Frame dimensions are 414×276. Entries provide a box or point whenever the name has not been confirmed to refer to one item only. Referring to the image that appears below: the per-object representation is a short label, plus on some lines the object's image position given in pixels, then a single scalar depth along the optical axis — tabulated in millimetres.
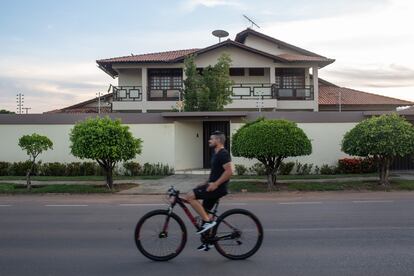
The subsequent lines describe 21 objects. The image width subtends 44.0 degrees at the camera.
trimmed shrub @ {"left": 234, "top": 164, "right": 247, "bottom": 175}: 22859
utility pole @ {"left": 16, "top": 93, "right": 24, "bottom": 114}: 29516
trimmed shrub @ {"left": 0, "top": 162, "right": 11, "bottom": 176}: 23312
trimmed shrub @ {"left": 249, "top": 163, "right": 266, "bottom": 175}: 22641
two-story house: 32531
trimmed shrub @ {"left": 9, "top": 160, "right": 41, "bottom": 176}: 23141
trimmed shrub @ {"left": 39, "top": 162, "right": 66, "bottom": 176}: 23062
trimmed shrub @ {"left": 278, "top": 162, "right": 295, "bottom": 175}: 22719
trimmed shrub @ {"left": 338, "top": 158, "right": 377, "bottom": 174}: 22578
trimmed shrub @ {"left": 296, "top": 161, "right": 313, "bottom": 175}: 23000
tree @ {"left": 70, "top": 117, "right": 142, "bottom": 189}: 17484
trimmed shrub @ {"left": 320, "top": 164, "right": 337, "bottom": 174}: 22875
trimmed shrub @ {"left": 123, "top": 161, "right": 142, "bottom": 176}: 23156
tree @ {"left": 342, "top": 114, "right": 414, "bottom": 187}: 17406
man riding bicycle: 7230
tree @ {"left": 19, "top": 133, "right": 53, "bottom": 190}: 18656
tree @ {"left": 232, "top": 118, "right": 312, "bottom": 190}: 17344
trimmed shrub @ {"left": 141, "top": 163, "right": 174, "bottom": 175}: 23172
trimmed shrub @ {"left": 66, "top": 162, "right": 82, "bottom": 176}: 23047
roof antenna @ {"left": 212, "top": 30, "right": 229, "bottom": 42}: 35688
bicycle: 7262
